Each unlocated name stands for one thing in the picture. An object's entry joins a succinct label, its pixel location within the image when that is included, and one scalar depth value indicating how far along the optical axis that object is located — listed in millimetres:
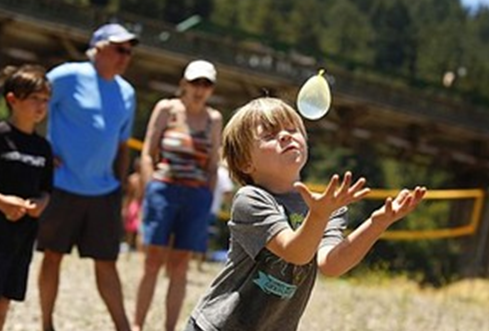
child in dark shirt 6805
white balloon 4609
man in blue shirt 8149
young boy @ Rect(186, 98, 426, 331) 4505
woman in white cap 8484
